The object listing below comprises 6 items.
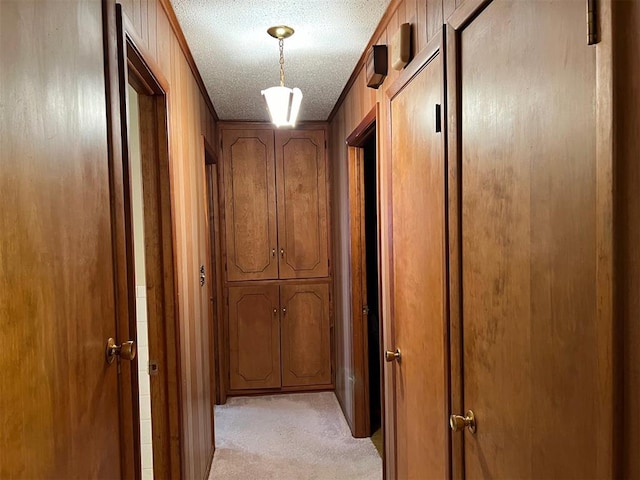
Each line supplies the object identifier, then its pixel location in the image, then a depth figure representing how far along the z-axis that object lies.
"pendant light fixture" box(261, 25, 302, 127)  2.12
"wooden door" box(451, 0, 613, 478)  0.77
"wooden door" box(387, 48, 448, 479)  1.49
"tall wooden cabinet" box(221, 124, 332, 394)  3.92
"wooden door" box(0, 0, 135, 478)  0.71
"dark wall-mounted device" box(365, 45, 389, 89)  2.03
